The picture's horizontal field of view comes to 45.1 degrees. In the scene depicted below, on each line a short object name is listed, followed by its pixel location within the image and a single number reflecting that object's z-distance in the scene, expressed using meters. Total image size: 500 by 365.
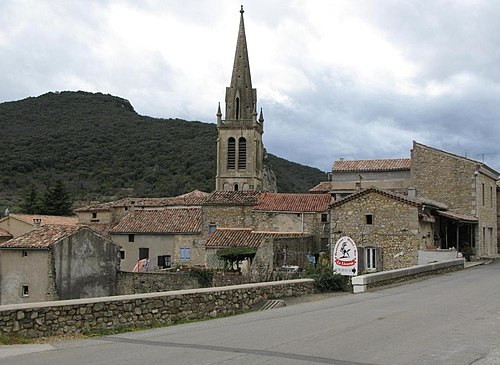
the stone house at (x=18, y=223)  50.91
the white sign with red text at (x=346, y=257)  19.52
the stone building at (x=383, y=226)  30.16
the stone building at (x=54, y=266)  33.75
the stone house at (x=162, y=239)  42.91
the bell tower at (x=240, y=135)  67.81
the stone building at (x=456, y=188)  37.72
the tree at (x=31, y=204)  66.81
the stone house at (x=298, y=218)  39.12
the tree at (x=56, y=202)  67.44
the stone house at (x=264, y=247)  32.78
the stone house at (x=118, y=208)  49.55
